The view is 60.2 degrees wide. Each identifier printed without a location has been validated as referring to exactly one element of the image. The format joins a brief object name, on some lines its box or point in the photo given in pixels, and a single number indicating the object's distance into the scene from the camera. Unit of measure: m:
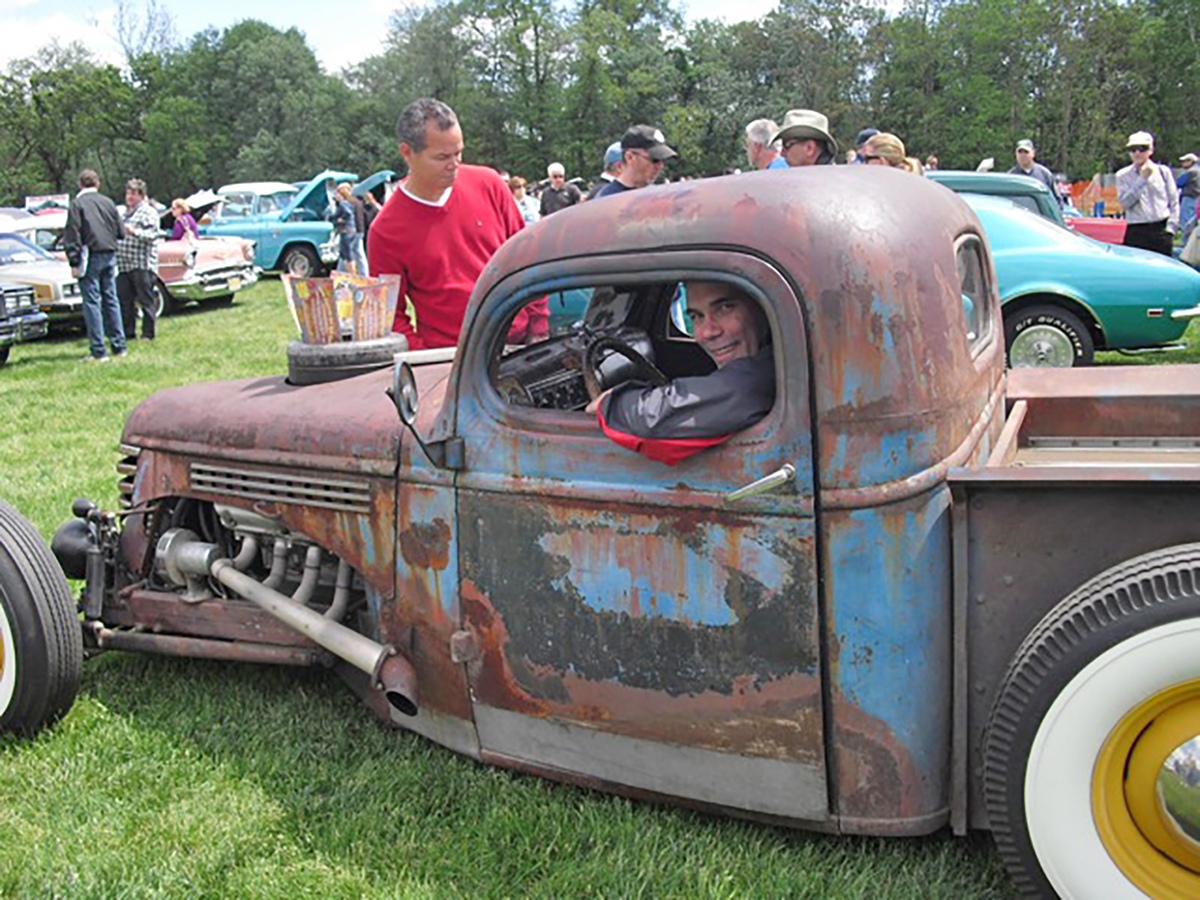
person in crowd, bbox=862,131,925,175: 6.53
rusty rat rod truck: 2.14
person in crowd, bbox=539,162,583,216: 14.08
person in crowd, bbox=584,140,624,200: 5.92
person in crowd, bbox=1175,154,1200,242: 13.49
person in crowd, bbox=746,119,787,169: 6.68
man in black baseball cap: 5.46
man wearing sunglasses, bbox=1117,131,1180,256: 11.08
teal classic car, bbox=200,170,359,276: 19.68
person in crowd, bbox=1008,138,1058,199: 11.90
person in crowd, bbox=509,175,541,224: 16.38
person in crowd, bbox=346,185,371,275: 17.02
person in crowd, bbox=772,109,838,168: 5.54
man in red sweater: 4.10
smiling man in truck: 2.37
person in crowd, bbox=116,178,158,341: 12.30
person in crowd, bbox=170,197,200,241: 17.02
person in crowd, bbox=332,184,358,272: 16.81
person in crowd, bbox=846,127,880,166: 7.42
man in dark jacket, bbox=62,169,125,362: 11.23
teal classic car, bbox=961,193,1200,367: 7.68
